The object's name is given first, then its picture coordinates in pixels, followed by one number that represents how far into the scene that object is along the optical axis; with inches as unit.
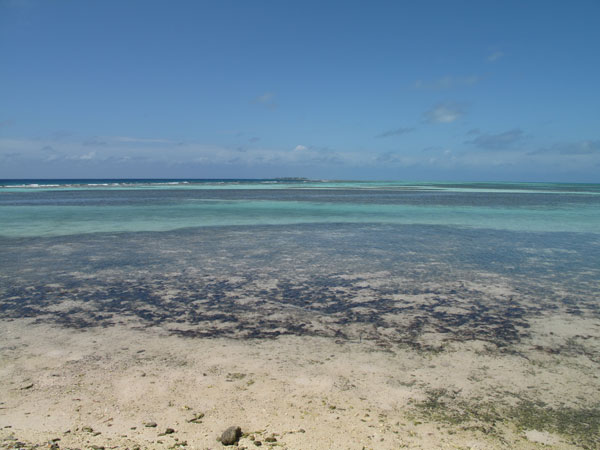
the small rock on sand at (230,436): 109.6
